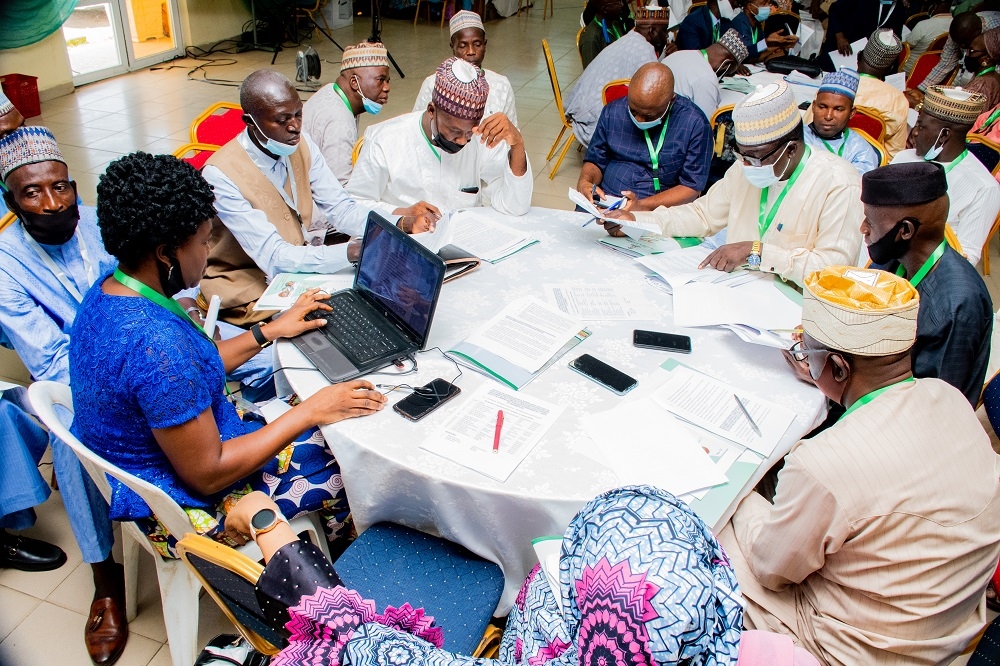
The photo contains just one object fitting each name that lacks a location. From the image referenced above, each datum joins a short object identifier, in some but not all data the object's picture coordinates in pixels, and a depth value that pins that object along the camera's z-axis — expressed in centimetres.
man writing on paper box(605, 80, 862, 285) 247
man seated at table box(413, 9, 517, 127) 438
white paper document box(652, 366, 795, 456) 175
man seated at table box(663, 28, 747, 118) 454
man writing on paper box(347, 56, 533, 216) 295
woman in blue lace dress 153
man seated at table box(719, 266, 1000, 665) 135
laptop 190
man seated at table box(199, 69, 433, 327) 249
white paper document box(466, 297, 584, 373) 197
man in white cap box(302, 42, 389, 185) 349
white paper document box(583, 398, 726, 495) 160
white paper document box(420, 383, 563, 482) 162
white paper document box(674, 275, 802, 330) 218
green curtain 600
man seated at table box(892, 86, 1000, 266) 314
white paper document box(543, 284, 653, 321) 222
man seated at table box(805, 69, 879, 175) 372
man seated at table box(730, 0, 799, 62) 626
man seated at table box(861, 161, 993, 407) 200
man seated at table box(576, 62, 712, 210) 348
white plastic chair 151
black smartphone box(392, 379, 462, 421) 175
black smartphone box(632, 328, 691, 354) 206
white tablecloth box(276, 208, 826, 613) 158
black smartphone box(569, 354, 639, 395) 188
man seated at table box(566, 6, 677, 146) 499
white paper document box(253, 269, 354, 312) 227
